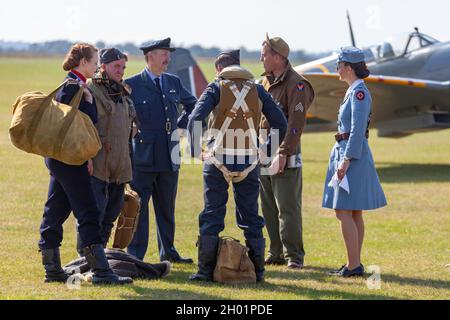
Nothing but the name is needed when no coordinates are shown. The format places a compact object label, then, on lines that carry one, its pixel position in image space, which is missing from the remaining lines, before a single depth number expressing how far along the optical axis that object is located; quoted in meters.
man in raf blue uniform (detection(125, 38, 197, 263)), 15.45
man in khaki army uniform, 15.27
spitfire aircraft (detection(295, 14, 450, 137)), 35.06
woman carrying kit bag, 12.76
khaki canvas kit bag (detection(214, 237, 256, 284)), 13.59
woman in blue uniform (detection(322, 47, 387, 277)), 13.99
